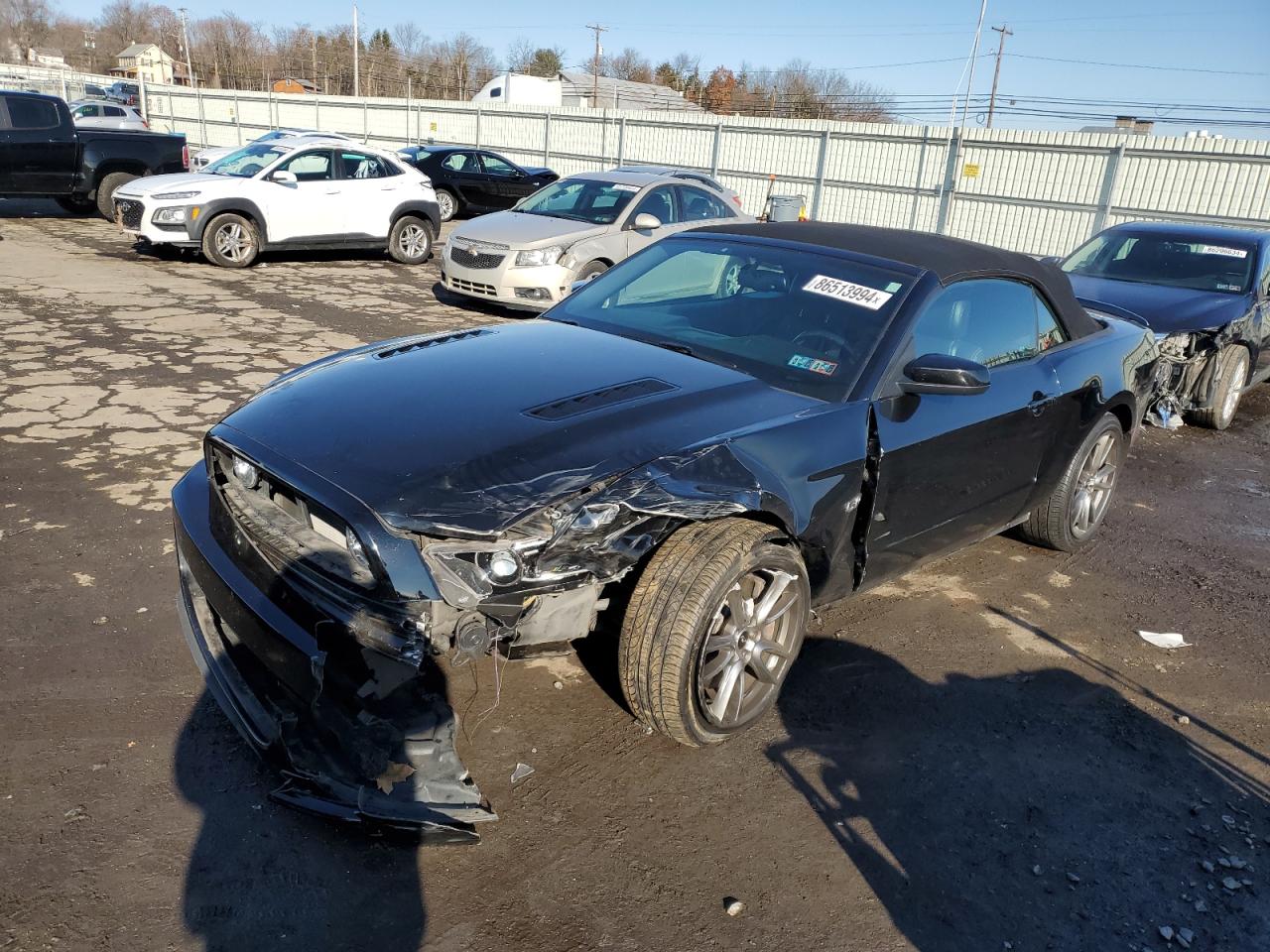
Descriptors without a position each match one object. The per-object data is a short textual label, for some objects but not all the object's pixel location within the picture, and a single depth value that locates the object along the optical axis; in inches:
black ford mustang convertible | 101.2
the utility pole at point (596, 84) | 2361.6
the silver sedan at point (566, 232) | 381.4
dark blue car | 295.7
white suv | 448.1
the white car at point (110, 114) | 846.5
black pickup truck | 536.7
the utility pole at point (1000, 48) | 2215.8
